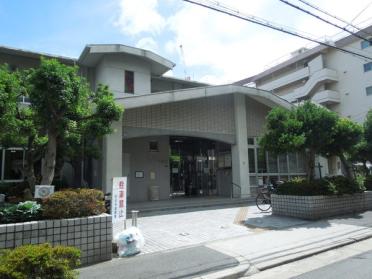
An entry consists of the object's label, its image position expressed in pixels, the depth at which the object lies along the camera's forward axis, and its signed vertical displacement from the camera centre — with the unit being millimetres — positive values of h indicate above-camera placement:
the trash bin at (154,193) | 17375 -825
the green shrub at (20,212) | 5703 -569
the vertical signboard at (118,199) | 7223 -476
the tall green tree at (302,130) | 11109 +1562
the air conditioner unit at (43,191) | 6617 -220
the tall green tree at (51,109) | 7090 +1705
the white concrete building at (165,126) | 14664 +2544
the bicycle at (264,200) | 13328 -1017
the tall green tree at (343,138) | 11820 +1325
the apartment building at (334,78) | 33062 +10718
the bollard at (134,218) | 7340 -916
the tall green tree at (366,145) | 14812 +1284
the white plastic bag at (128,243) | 6641 -1337
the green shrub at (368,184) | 13464 -464
